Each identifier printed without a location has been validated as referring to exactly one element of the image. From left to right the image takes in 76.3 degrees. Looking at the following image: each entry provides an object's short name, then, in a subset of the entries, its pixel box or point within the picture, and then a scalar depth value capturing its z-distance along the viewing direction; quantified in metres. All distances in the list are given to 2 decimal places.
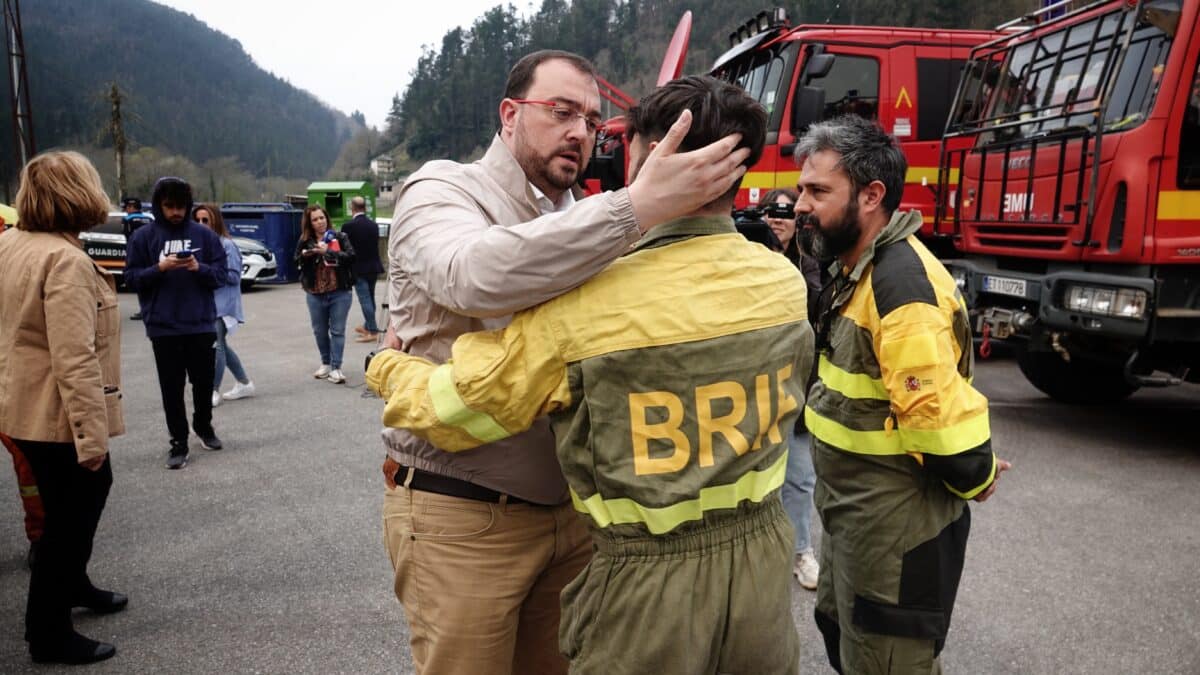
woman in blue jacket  6.35
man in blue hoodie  4.81
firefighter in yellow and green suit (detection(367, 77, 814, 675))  1.24
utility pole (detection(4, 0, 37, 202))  14.84
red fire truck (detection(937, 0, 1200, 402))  4.61
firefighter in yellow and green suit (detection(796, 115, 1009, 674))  1.90
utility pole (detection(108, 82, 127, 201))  36.00
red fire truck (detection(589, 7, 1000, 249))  7.07
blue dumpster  18.05
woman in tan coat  2.75
